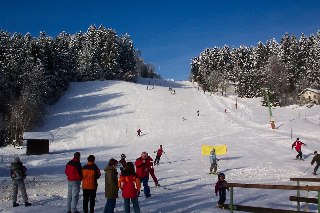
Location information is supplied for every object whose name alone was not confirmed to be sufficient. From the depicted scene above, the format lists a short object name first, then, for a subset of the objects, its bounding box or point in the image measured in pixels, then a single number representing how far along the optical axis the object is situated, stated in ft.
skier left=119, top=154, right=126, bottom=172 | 38.19
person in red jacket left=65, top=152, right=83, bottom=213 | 24.21
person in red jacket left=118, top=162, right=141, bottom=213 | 21.52
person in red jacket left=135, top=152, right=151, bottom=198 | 31.37
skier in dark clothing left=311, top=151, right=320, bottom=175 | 48.69
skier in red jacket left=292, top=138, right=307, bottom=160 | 64.59
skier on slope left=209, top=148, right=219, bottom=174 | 51.70
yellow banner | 67.10
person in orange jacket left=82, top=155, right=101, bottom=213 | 23.38
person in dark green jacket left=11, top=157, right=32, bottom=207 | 27.92
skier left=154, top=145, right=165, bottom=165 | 62.03
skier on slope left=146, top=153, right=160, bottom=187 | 34.33
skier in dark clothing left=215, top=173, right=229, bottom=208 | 27.02
